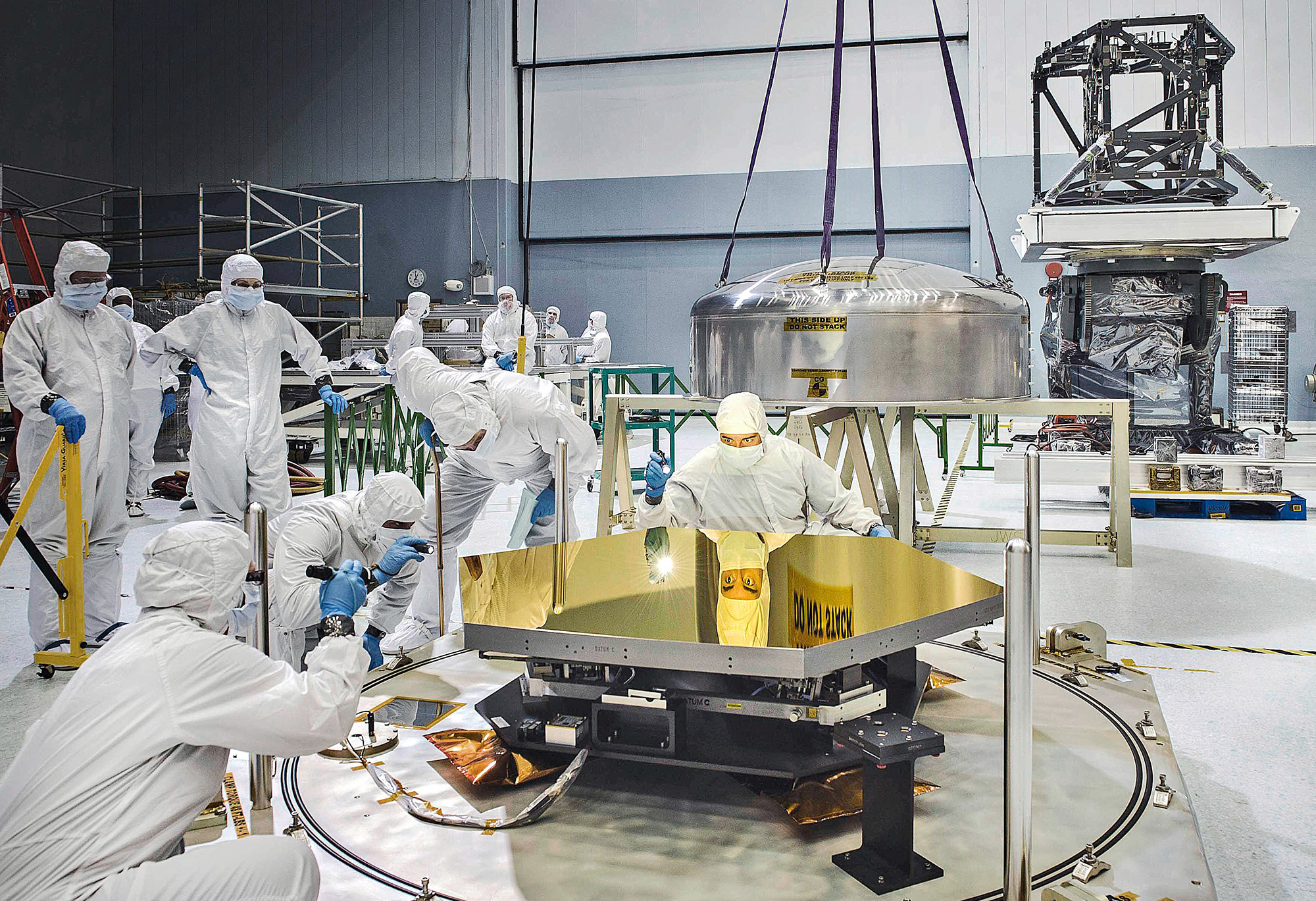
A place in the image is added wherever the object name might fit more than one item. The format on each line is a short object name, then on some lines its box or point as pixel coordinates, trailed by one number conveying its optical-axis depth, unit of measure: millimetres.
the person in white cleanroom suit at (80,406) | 4184
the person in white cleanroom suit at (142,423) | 6418
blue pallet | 7094
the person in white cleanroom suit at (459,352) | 11617
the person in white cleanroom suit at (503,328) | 11219
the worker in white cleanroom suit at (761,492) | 3898
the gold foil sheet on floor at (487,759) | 2418
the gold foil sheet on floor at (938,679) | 3057
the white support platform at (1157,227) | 6316
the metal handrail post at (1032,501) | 2341
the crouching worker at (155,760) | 1557
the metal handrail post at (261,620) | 2080
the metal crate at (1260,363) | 7539
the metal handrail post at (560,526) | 2719
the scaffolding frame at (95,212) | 11258
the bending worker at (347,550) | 3438
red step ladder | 7156
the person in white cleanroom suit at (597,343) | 12680
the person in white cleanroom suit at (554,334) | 11992
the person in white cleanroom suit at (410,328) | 8500
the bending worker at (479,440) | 4266
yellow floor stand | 3979
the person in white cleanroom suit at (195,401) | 5020
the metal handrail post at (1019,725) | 1494
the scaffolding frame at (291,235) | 10883
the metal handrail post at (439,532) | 3807
